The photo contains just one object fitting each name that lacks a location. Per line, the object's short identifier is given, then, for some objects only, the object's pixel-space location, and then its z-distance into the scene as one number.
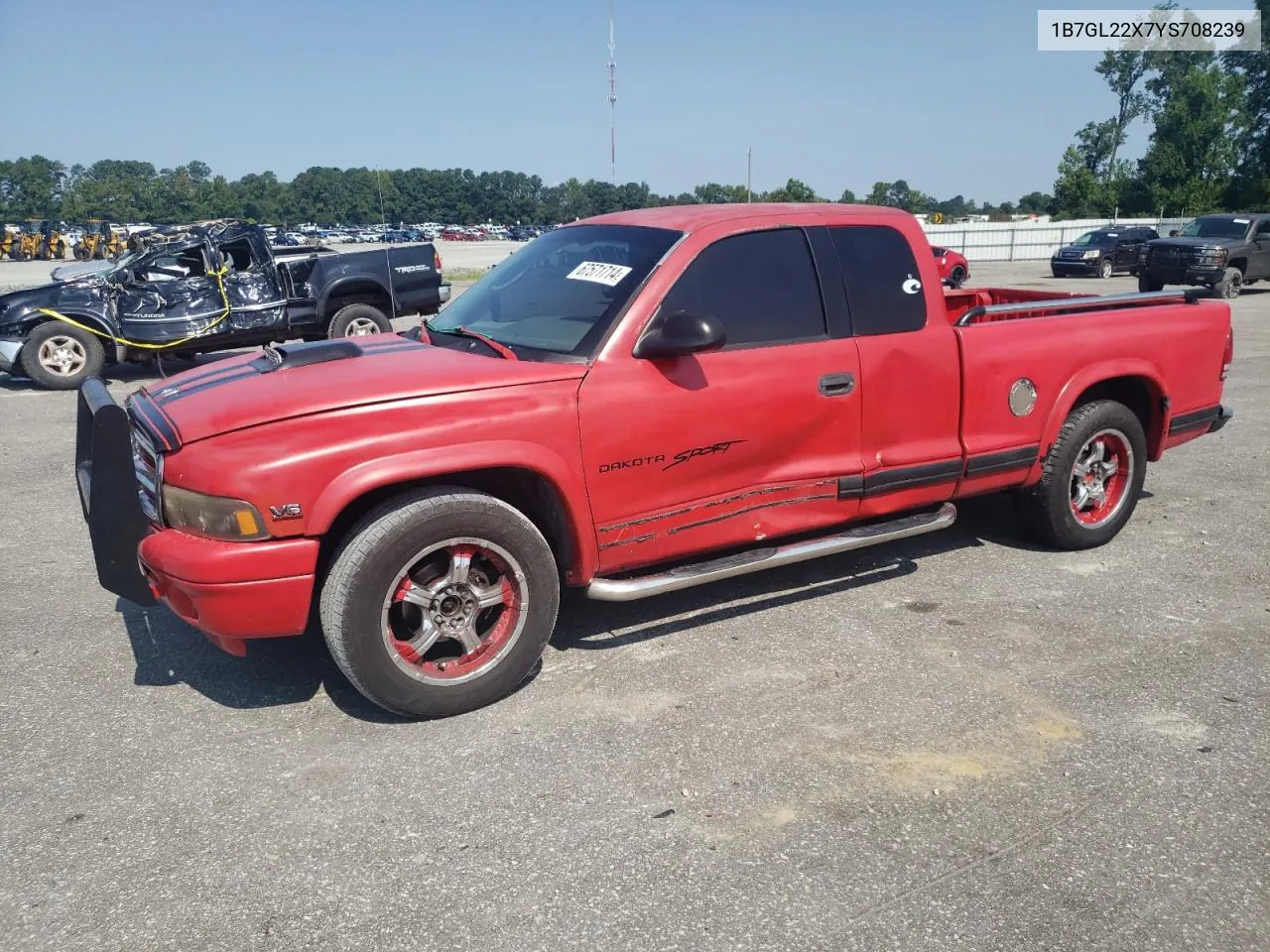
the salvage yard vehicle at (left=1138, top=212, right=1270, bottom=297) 20.28
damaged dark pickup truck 11.38
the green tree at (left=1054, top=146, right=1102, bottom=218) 57.56
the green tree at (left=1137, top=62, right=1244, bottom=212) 56.56
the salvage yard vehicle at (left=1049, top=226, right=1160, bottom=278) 26.62
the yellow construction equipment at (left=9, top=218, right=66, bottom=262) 45.56
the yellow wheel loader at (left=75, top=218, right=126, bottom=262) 31.20
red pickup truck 3.31
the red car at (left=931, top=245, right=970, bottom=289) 21.71
